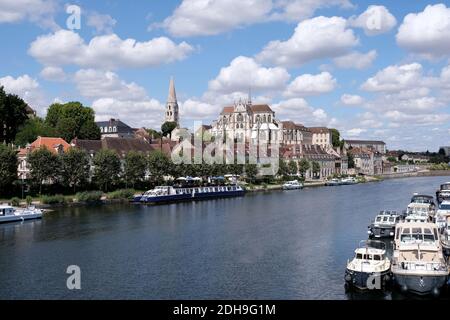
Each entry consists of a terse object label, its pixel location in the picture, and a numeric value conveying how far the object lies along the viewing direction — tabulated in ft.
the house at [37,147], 256.85
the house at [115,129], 471.62
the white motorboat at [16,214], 170.81
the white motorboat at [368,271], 86.63
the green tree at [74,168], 235.20
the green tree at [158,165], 272.08
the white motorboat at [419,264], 82.17
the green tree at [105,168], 246.47
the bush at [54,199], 213.66
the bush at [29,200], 207.35
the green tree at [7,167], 213.66
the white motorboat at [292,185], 352.69
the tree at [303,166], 427.74
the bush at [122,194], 237.68
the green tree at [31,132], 297.94
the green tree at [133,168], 259.60
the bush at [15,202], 201.98
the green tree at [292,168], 405.14
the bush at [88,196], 223.71
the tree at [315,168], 459.32
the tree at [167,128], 570.46
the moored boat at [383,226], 137.39
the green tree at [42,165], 226.17
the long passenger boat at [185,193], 237.66
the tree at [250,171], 345.72
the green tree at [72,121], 336.90
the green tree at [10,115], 286.87
